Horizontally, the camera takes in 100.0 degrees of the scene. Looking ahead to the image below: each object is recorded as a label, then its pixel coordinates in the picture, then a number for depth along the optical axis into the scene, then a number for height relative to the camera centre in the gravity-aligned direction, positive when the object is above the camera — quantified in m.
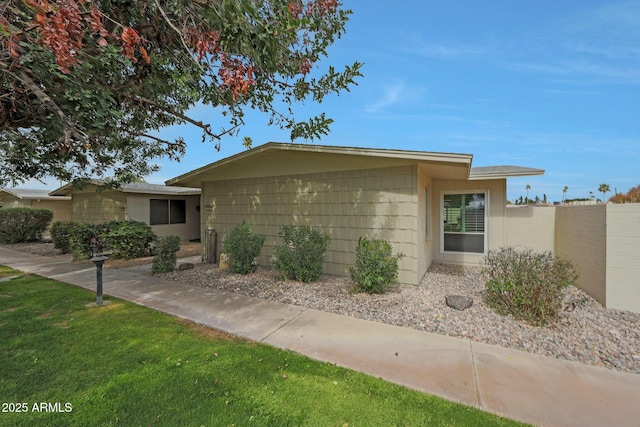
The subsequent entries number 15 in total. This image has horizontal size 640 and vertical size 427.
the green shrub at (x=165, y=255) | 7.33 -1.19
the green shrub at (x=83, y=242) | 9.01 -1.04
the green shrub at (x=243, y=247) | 7.05 -0.91
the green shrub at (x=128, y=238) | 9.37 -0.94
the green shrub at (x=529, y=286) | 4.14 -1.15
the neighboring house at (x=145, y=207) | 13.21 +0.27
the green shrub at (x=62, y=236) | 10.78 -1.02
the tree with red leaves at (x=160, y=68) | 2.70 +1.92
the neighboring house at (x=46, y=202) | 17.80 +0.60
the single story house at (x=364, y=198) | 6.13 +0.42
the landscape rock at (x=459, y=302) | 4.69 -1.56
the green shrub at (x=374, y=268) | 5.33 -1.11
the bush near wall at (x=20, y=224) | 13.80 -0.68
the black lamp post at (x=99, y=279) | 5.00 -1.26
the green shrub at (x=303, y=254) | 6.30 -0.99
